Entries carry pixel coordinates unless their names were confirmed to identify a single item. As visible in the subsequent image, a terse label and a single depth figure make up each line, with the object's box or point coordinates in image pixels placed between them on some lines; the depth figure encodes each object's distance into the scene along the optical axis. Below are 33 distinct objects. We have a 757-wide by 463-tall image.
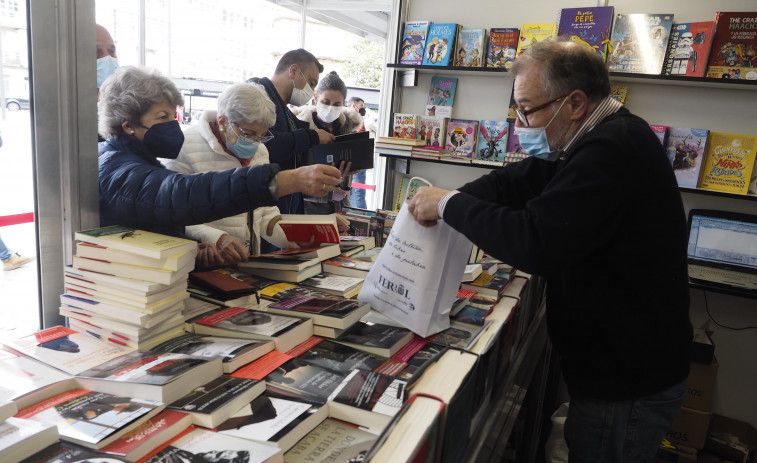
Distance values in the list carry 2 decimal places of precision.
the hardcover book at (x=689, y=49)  2.76
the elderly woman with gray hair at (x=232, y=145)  1.95
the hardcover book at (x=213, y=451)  0.80
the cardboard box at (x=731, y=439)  2.88
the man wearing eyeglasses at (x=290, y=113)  2.75
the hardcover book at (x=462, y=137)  3.44
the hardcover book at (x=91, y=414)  0.81
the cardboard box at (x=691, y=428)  2.88
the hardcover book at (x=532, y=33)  3.13
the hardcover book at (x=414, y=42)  3.44
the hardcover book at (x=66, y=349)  1.09
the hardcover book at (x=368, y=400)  0.96
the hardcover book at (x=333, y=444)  0.88
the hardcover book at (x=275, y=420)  0.87
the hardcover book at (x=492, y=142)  3.37
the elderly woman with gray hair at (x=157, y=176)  1.42
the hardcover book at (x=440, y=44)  3.35
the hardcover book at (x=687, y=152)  2.89
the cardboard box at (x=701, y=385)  2.89
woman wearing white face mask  3.47
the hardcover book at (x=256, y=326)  1.21
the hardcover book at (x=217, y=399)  0.90
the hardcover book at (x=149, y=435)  0.79
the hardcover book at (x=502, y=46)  3.22
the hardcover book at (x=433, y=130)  3.48
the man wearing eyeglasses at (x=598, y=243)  1.19
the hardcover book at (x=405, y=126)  3.52
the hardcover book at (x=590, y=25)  2.91
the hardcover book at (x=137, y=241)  1.19
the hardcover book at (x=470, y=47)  3.31
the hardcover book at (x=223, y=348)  1.09
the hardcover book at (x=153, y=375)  0.93
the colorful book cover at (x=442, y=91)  3.51
